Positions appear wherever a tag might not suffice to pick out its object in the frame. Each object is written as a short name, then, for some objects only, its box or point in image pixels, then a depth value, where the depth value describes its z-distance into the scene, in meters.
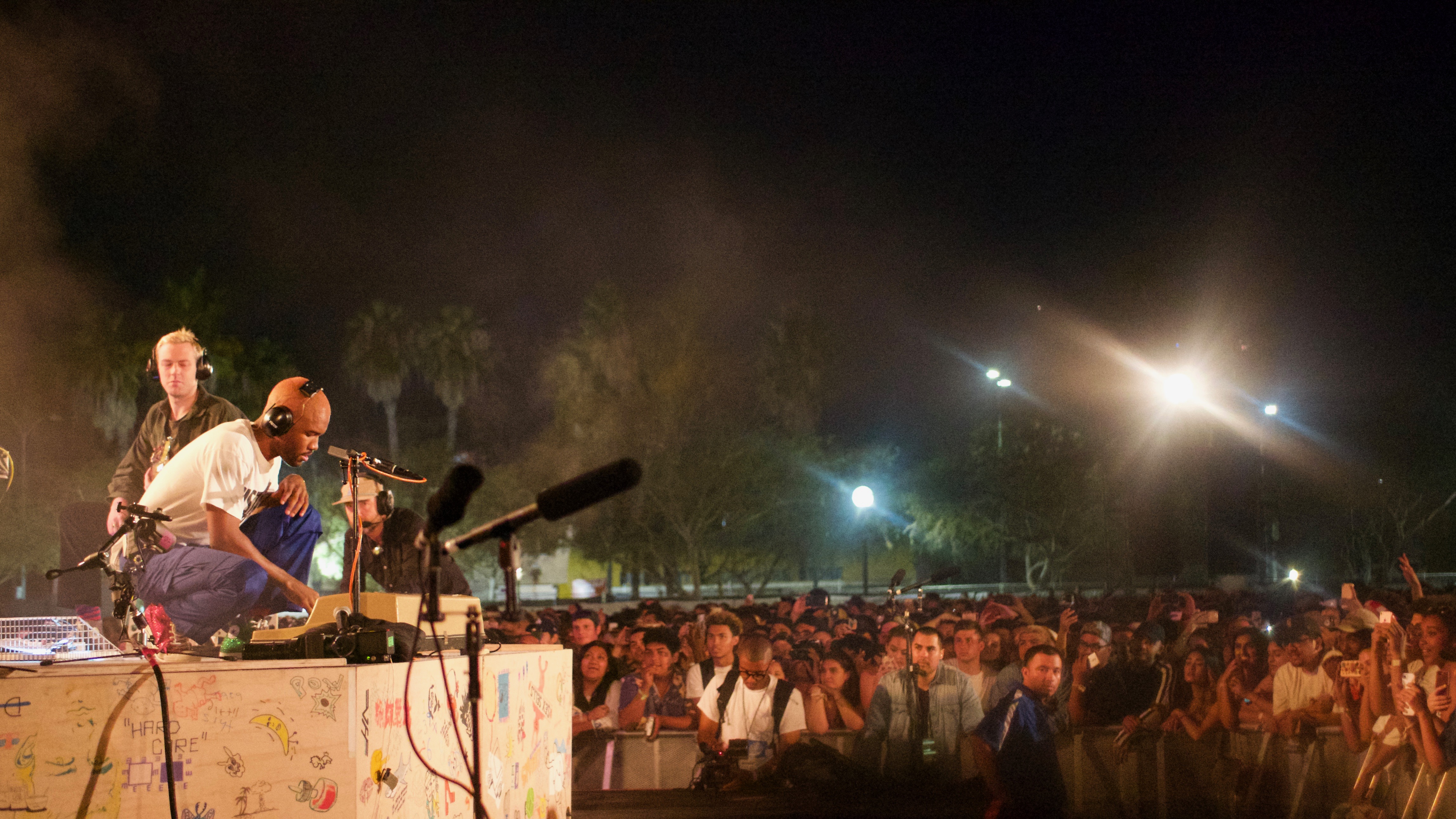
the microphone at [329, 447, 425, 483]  3.69
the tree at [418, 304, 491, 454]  35.56
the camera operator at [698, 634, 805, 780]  8.04
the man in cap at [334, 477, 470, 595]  5.16
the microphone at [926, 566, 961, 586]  8.69
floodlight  16.98
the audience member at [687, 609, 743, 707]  8.42
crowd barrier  7.15
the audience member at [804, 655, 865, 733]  8.23
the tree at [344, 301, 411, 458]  34.16
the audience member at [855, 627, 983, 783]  7.95
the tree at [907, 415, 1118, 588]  29.02
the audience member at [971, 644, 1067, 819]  7.27
